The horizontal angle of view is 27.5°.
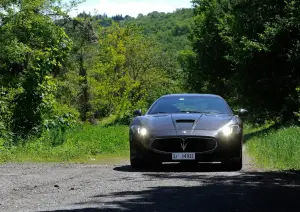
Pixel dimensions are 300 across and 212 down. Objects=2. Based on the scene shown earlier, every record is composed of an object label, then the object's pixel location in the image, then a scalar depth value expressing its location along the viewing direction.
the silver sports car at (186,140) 10.76
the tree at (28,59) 19.28
